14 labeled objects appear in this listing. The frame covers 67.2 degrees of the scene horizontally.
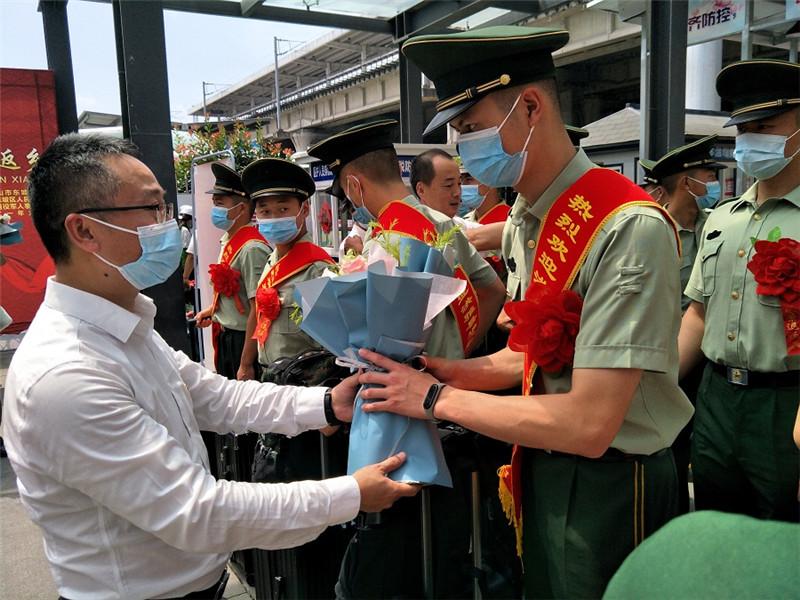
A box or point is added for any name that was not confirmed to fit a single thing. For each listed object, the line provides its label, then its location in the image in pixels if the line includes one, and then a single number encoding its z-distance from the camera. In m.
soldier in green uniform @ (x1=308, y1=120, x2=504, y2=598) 1.89
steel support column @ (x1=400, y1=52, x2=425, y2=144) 6.18
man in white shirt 1.35
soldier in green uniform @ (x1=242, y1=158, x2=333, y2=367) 4.06
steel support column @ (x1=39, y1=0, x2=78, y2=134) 5.99
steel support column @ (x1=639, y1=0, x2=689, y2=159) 4.82
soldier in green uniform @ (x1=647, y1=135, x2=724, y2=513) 4.02
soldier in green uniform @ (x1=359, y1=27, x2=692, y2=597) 1.36
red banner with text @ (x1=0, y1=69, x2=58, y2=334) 5.86
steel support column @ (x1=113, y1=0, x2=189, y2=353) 3.91
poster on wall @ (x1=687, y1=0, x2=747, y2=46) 6.54
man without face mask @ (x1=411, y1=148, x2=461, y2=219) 4.62
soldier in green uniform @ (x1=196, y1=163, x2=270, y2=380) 4.95
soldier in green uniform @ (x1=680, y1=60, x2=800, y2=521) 2.39
